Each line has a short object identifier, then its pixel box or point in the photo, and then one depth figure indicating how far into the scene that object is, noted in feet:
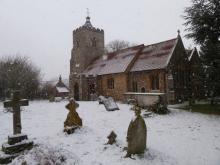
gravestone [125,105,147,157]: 25.75
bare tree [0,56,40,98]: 93.16
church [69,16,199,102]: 85.56
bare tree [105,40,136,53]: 214.48
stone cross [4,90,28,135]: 27.47
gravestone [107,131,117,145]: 29.27
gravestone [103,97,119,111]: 59.80
